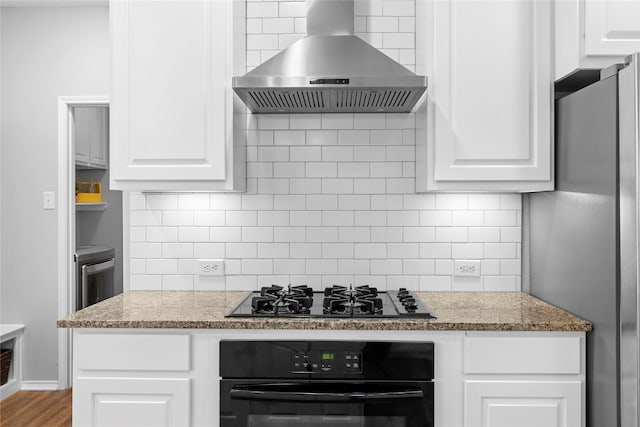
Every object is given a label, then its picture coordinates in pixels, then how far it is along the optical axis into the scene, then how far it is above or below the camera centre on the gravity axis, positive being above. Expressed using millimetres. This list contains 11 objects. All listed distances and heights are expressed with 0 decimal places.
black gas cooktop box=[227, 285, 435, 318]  2021 -372
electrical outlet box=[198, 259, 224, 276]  2598 -274
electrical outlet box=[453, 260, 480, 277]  2568 -277
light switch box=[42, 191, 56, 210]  3908 +70
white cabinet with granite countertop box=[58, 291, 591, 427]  1908 -545
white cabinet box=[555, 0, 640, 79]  2029 +678
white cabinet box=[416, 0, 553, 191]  2184 +483
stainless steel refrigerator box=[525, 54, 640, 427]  1661 -58
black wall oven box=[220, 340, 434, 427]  1885 -613
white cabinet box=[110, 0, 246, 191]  2252 +501
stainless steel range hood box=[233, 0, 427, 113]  2088 +522
